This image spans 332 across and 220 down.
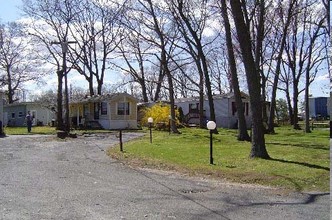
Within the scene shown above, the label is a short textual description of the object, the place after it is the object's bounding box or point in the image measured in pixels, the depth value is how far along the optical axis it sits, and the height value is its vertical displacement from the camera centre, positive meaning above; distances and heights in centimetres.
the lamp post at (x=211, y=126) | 1270 -21
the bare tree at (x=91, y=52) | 4552 +747
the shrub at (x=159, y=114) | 3566 +47
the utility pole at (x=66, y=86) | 2764 +240
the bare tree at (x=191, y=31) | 2714 +568
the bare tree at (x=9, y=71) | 5274 +646
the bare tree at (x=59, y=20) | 4016 +956
